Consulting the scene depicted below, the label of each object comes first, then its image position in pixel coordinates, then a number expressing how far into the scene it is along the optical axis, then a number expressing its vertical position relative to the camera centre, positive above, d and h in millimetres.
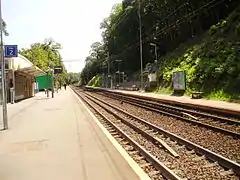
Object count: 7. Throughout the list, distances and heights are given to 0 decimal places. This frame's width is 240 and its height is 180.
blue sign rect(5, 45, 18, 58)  8298 +1488
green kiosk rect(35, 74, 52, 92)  37622 +834
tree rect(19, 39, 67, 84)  41127 +7264
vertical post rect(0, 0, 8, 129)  7152 -123
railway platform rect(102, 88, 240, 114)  9344 -1084
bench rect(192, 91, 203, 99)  14635 -750
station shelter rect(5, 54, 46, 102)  16958 +820
